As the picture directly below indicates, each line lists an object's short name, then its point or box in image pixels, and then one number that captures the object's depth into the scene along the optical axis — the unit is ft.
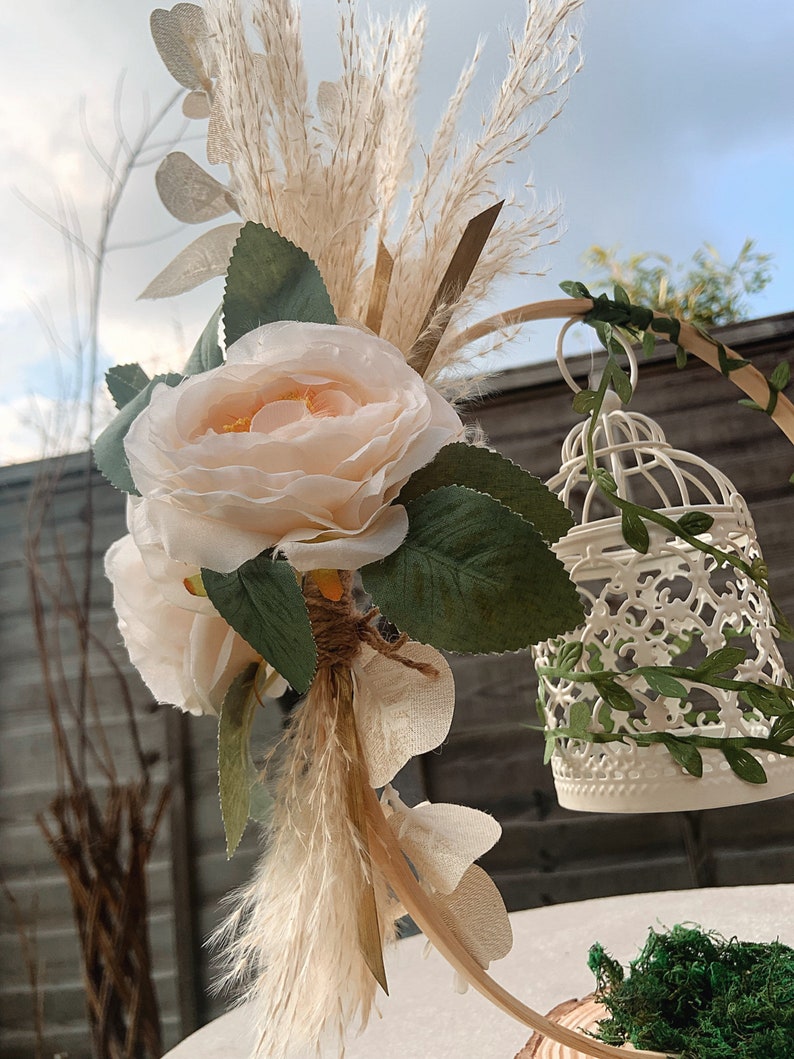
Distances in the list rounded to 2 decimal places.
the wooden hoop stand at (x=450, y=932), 1.23
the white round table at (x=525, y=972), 2.33
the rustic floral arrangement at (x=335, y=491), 1.01
